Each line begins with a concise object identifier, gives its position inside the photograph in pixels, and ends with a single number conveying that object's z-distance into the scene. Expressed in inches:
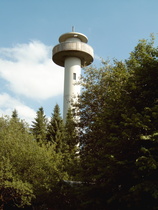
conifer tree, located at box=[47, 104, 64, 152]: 1352.1
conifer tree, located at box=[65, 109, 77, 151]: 757.3
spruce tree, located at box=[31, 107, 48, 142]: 1465.3
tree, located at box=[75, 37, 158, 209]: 413.4
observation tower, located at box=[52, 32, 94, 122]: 1587.1
